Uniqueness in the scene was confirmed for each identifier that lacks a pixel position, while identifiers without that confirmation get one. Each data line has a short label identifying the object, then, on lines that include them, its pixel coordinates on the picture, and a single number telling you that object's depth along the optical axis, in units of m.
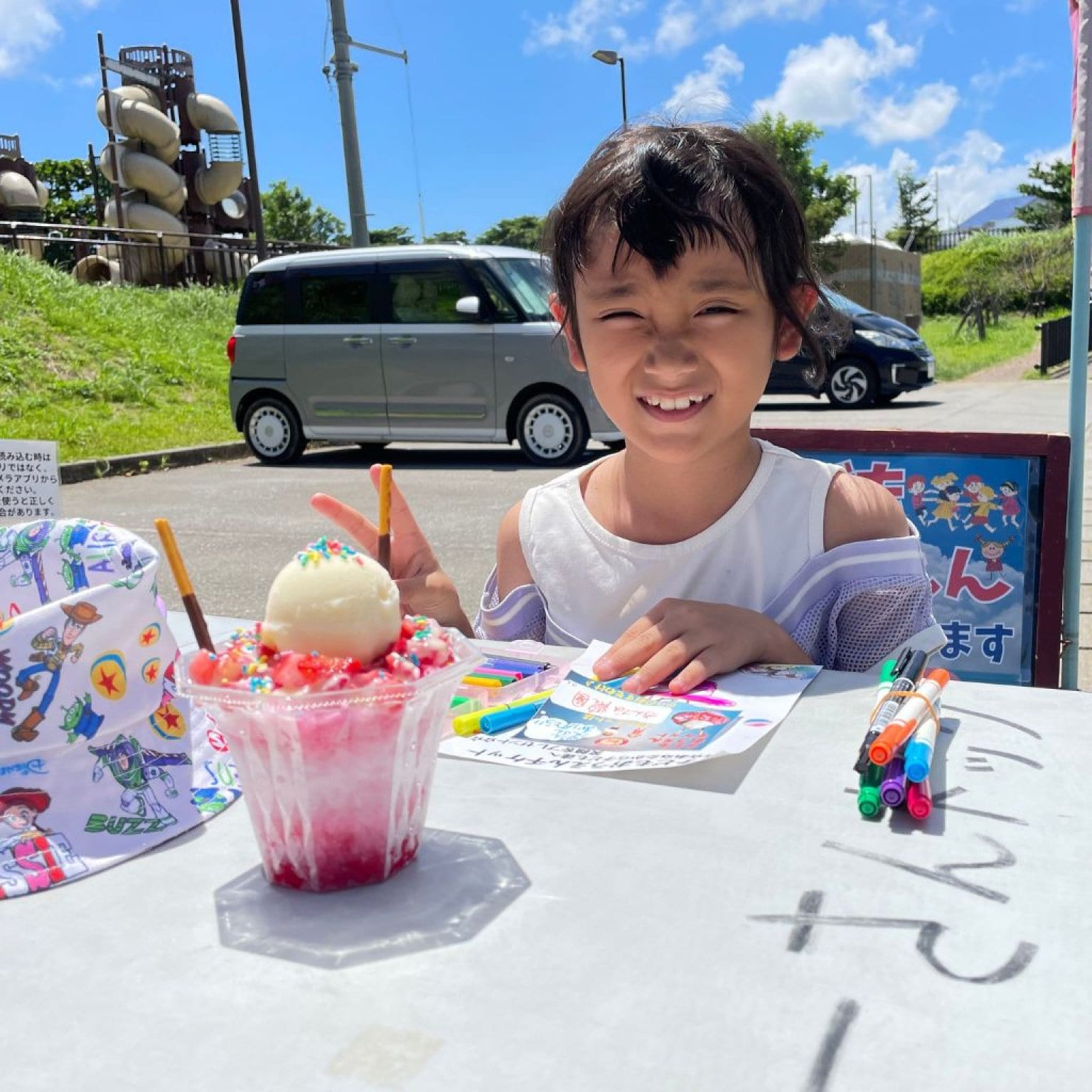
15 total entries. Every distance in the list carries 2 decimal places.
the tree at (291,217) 58.88
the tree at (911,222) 51.12
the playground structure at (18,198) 29.22
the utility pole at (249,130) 16.50
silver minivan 8.80
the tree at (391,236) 62.53
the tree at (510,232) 70.06
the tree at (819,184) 28.89
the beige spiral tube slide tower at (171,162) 27.52
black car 12.38
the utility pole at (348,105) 10.91
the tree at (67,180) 50.22
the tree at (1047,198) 43.47
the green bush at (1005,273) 31.83
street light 23.03
